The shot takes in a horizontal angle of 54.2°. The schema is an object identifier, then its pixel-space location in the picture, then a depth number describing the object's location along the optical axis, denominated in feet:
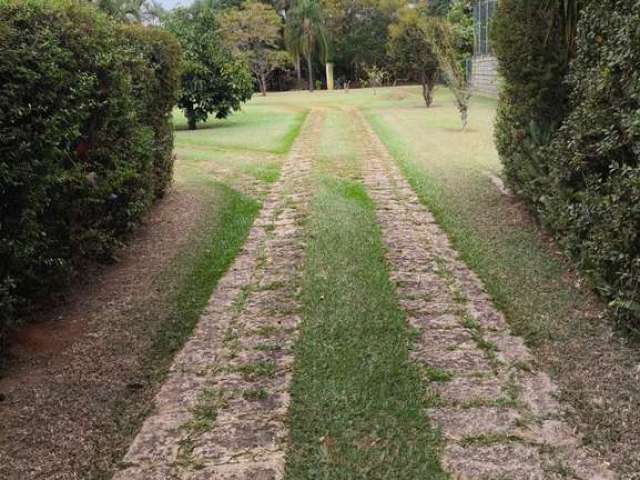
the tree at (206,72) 60.39
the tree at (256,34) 131.64
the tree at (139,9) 105.37
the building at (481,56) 92.53
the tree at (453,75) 54.65
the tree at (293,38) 146.00
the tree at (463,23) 102.22
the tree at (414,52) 80.01
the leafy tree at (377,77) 125.29
